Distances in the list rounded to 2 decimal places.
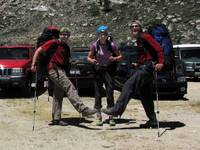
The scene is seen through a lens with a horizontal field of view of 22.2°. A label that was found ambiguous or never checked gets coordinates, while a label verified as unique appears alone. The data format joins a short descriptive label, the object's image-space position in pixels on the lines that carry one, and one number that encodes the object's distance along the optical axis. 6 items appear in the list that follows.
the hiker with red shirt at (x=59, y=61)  10.32
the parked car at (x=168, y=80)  15.88
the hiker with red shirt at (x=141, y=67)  9.78
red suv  16.23
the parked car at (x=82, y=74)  16.08
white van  24.09
